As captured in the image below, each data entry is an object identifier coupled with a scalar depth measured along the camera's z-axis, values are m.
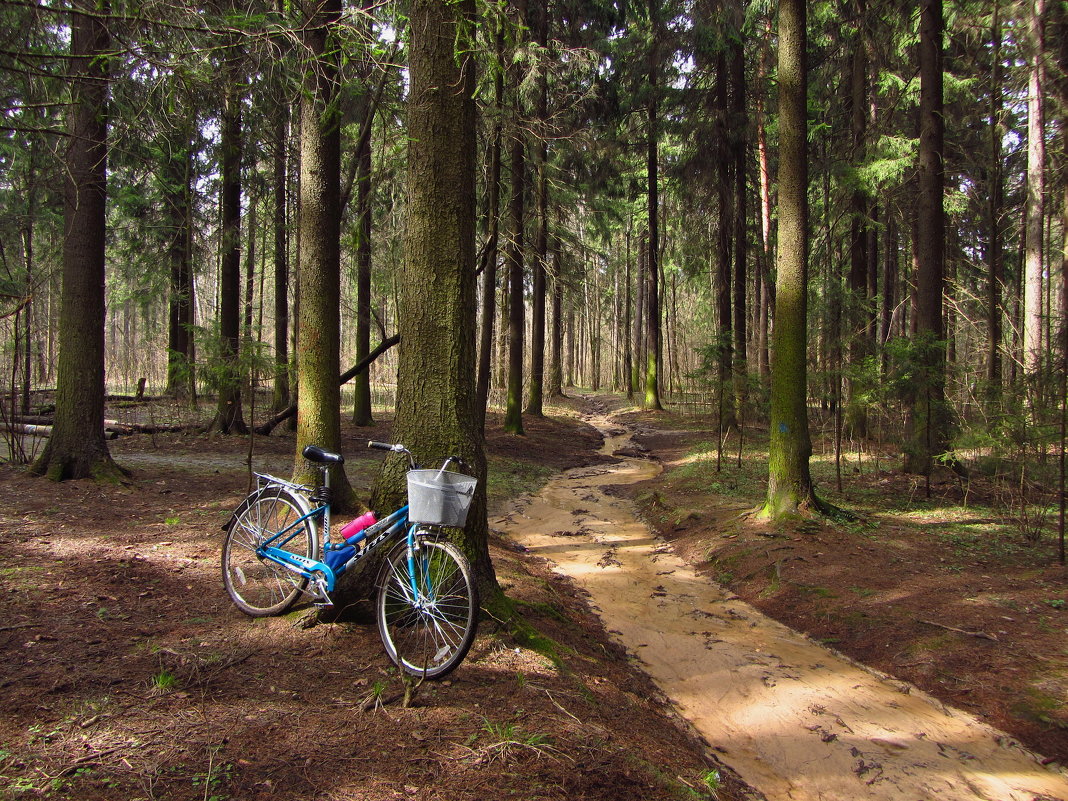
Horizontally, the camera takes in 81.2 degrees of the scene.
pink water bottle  3.72
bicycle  3.29
